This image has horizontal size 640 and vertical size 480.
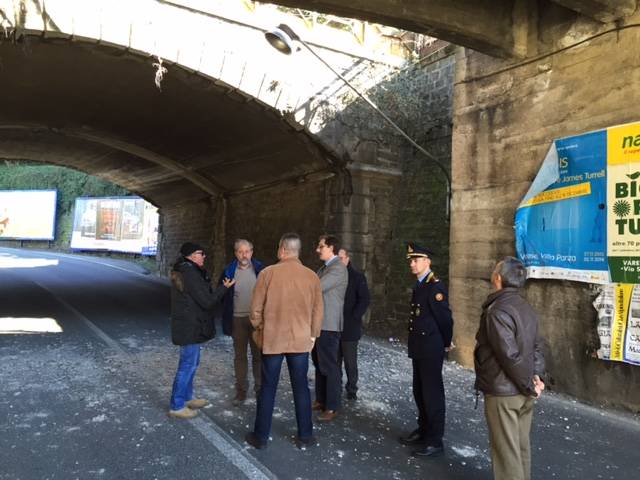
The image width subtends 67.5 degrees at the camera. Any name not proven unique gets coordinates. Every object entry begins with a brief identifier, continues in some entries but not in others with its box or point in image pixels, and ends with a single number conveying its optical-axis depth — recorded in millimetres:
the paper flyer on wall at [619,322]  4703
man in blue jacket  4805
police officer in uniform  3723
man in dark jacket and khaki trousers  2789
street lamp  6719
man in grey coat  4492
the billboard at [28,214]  36938
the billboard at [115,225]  26828
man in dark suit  5000
